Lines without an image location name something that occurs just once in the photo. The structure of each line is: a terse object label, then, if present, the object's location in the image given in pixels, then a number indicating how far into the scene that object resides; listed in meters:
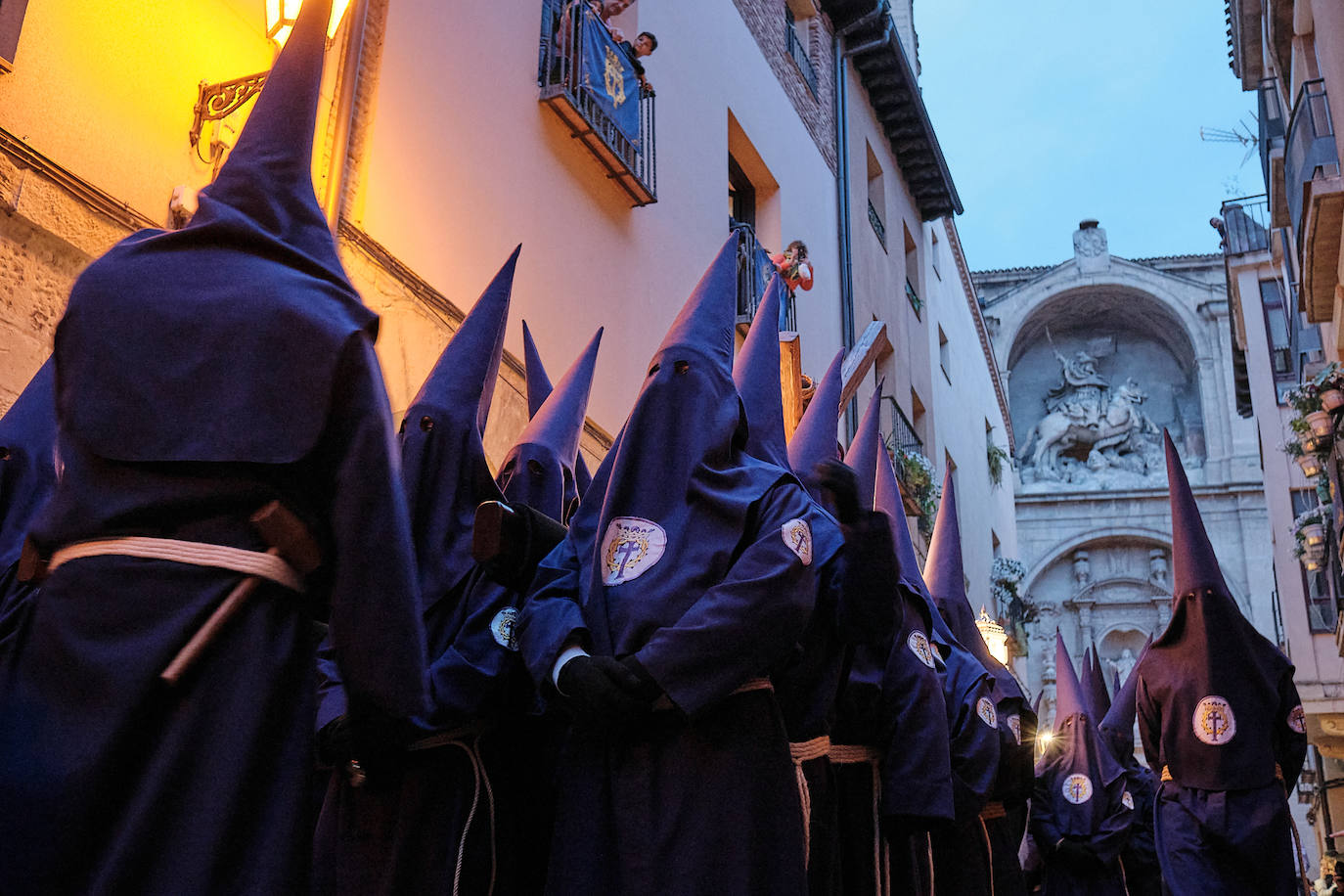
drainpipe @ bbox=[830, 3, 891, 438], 14.71
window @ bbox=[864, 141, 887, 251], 17.76
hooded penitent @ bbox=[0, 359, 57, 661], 3.05
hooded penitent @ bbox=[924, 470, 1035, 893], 5.57
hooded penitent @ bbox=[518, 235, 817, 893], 2.90
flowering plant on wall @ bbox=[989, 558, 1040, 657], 23.06
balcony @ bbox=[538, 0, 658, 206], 8.27
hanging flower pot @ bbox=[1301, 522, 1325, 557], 17.53
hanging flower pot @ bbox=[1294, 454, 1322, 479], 15.71
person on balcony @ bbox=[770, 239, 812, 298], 9.80
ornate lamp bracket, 5.36
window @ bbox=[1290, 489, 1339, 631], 18.77
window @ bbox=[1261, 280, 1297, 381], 22.27
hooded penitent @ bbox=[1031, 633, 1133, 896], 7.30
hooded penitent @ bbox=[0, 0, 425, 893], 2.11
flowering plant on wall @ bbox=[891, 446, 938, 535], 15.88
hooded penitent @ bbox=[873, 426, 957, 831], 4.09
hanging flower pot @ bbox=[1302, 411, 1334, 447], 13.51
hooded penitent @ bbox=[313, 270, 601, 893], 3.17
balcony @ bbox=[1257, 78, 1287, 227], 15.96
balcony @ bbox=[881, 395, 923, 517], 15.53
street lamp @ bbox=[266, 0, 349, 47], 5.40
